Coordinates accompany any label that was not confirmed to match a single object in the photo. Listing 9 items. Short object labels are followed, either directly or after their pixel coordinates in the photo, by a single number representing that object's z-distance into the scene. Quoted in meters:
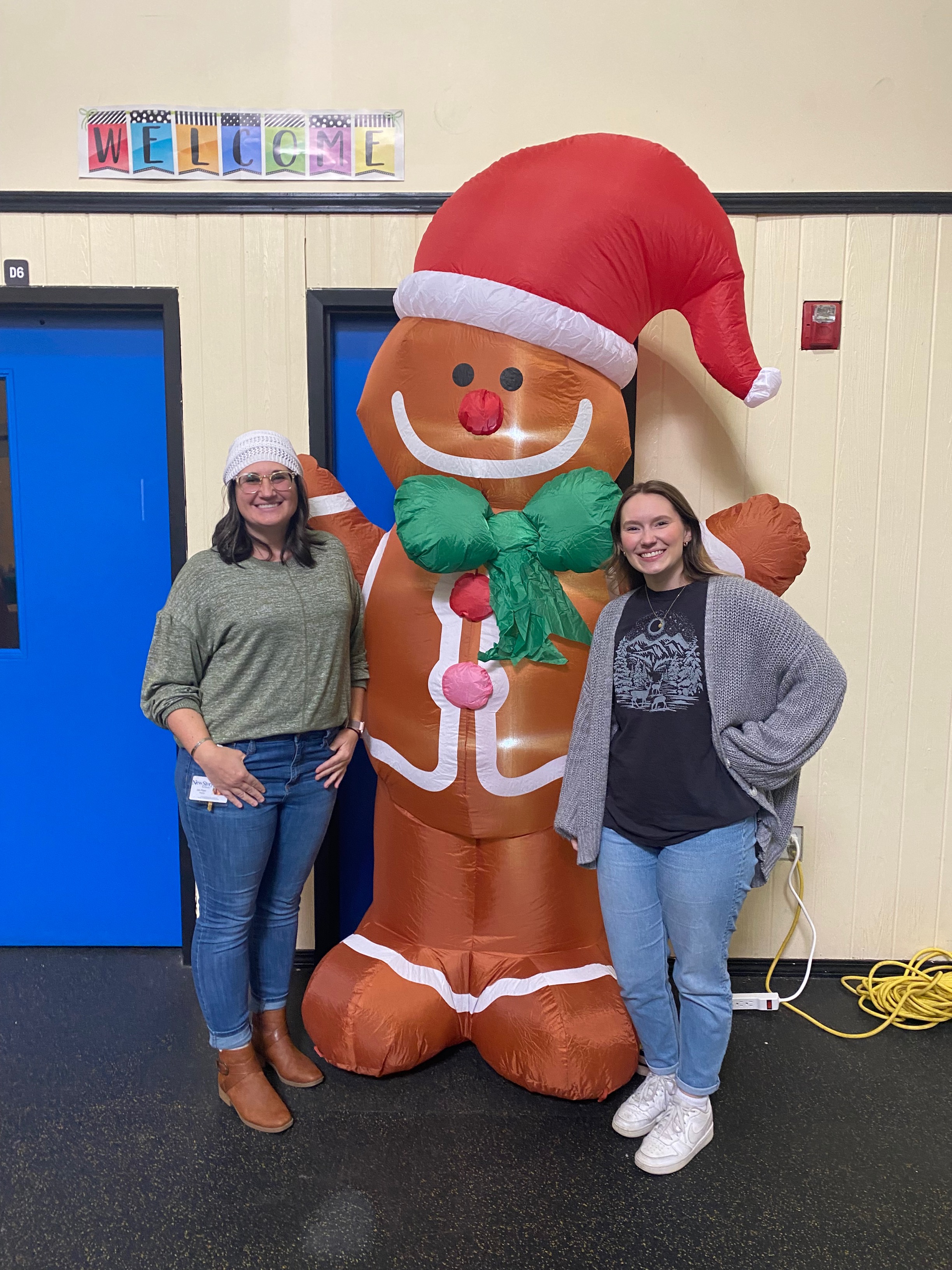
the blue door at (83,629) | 2.33
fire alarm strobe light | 2.17
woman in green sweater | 1.58
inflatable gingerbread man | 1.66
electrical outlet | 2.30
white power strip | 2.19
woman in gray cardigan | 1.48
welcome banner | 2.15
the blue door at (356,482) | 2.29
